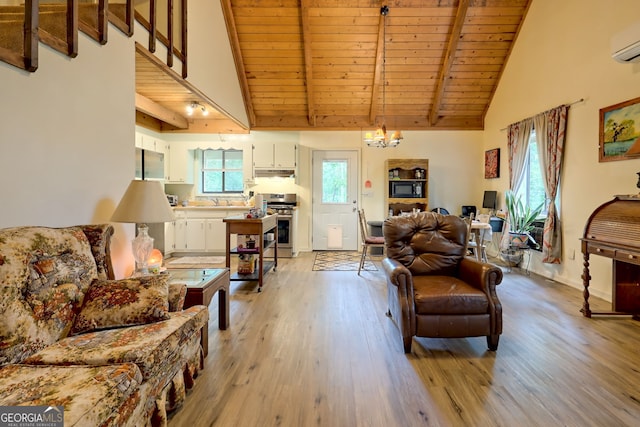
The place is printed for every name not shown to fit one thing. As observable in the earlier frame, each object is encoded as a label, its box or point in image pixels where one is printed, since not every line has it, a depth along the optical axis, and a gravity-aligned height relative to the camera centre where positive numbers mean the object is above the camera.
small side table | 2.29 -0.63
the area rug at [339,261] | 5.31 -0.99
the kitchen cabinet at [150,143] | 5.66 +1.12
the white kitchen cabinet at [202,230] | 6.24 -0.50
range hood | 6.62 +0.66
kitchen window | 6.89 +0.67
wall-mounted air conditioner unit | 3.05 +1.61
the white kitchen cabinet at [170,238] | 6.24 -0.66
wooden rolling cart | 3.97 -0.32
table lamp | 2.33 -0.06
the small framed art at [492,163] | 6.18 +0.87
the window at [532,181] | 5.08 +0.45
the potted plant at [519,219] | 4.75 -0.16
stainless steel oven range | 6.29 -0.45
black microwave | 6.57 +0.36
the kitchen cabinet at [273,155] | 6.58 +1.01
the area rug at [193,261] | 5.60 -1.04
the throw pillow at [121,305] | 1.72 -0.55
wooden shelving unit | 6.53 +0.53
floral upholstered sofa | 1.22 -0.66
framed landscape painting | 3.36 +0.87
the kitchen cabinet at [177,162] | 6.60 +0.85
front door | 6.87 -0.03
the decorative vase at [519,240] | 4.74 -0.47
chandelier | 4.56 +1.01
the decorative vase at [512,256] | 5.00 -0.75
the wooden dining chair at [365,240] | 4.70 -0.50
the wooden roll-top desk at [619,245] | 2.75 -0.32
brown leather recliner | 2.43 -0.70
